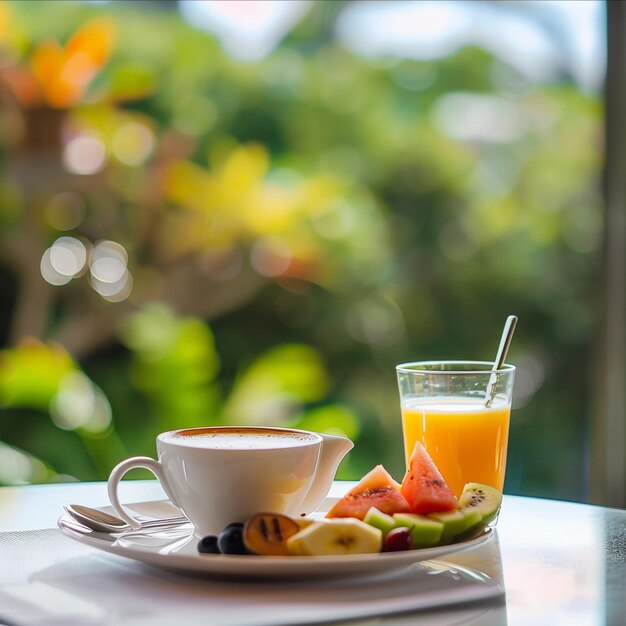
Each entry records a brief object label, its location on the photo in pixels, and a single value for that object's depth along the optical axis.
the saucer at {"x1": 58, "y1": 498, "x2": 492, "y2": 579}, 0.84
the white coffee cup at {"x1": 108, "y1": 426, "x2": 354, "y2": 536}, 0.90
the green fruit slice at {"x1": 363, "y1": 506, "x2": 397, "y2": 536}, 0.89
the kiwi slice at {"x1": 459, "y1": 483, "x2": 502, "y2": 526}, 0.92
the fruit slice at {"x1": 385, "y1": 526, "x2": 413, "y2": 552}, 0.87
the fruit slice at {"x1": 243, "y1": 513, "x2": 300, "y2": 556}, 0.87
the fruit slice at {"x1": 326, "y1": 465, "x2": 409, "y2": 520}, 0.92
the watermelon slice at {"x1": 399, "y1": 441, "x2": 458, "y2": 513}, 0.91
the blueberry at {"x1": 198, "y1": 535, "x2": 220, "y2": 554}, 0.87
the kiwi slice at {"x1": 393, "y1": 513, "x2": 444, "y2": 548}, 0.88
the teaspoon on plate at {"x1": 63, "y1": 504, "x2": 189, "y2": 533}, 0.93
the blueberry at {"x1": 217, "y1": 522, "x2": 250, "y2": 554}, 0.87
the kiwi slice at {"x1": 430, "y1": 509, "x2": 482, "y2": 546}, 0.89
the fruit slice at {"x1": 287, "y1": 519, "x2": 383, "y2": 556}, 0.86
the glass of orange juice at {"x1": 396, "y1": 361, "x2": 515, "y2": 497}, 1.05
